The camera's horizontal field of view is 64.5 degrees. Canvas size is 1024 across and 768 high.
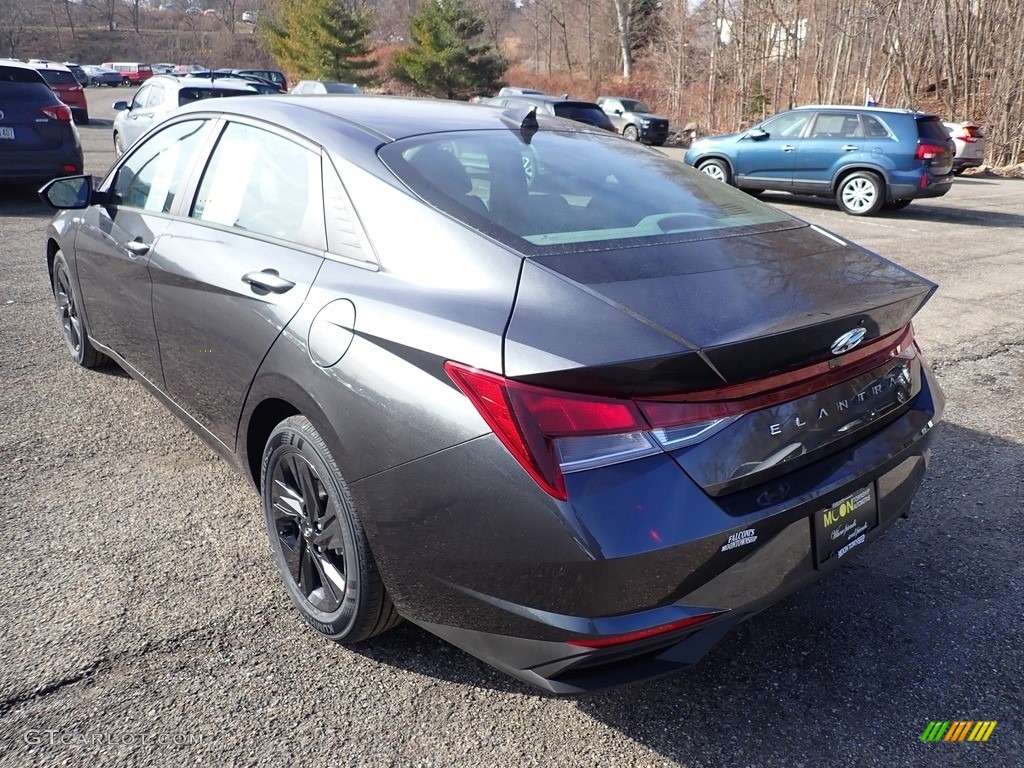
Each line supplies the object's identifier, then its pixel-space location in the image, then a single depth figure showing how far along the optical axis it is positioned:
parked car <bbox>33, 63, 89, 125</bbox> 22.78
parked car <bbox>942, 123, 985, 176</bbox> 17.12
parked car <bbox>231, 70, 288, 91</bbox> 35.49
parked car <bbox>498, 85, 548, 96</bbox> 24.74
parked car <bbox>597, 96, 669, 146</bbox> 26.95
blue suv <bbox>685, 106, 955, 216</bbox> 12.16
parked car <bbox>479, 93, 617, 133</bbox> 16.34
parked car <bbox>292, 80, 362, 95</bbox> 20.72
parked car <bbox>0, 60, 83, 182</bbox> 10.00
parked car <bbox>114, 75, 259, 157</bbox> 12.81
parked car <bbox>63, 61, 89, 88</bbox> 42.56
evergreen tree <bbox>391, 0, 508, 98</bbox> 39.16
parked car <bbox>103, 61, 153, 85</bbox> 59.03
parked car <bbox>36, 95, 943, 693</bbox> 1.83
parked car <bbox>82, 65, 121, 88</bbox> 57.22
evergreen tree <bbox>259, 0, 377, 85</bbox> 42.66
